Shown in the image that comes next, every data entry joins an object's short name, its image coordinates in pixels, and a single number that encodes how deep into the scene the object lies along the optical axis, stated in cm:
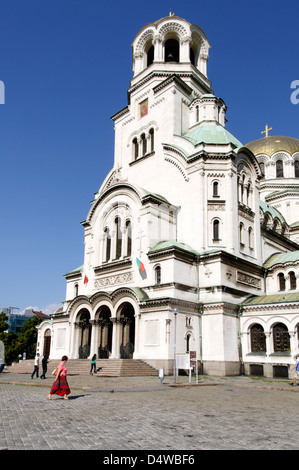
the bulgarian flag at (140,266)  3312
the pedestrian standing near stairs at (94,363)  2794
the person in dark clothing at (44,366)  2509
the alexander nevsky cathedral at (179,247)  3033
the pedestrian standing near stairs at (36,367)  2585
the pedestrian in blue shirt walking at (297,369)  2277
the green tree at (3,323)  5587
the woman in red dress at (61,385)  1402
